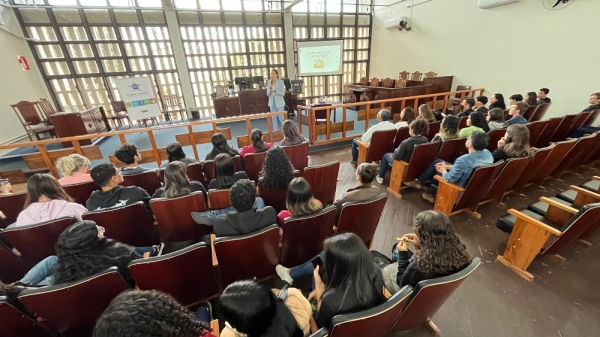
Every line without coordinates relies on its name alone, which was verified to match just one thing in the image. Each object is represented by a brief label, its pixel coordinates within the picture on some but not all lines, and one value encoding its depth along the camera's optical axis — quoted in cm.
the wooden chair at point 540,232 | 146
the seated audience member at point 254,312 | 76
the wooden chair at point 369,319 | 77
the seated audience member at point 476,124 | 295
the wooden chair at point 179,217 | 170
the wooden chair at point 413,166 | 258
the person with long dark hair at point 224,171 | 197
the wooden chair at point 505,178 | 209
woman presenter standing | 561
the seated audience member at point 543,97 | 437
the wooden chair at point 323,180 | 221
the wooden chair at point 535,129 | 299
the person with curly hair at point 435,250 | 104
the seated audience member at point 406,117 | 347
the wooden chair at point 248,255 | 124
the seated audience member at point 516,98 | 419
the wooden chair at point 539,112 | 424
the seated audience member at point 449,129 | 271
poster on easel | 535
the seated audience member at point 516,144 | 211
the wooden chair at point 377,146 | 316
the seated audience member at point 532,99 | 420
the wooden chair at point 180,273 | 111
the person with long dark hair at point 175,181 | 182
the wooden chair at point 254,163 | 259
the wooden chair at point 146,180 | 229
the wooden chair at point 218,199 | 182
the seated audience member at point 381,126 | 331
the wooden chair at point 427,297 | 92
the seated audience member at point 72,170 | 221
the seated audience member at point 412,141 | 269
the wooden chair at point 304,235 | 141
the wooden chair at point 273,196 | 208
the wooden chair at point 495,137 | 294
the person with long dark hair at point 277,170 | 200
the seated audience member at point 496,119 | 312
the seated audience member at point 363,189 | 172
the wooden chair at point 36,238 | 144
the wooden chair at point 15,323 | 93
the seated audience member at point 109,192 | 176
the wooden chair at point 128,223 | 160
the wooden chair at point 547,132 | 312
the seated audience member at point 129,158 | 230
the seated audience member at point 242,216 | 142
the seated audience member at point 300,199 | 148
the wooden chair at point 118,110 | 702
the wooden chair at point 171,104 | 784
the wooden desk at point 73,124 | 498
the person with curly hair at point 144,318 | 59
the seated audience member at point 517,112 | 330
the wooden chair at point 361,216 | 153
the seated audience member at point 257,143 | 272
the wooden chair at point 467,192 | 204
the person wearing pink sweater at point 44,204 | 162
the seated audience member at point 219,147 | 262
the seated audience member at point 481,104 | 398
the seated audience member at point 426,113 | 365
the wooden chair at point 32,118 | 520
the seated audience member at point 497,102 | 419
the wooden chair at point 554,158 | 229
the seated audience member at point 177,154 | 246
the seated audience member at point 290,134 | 294
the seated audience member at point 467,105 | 412
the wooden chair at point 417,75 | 791
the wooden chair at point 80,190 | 213
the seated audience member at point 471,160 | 212
